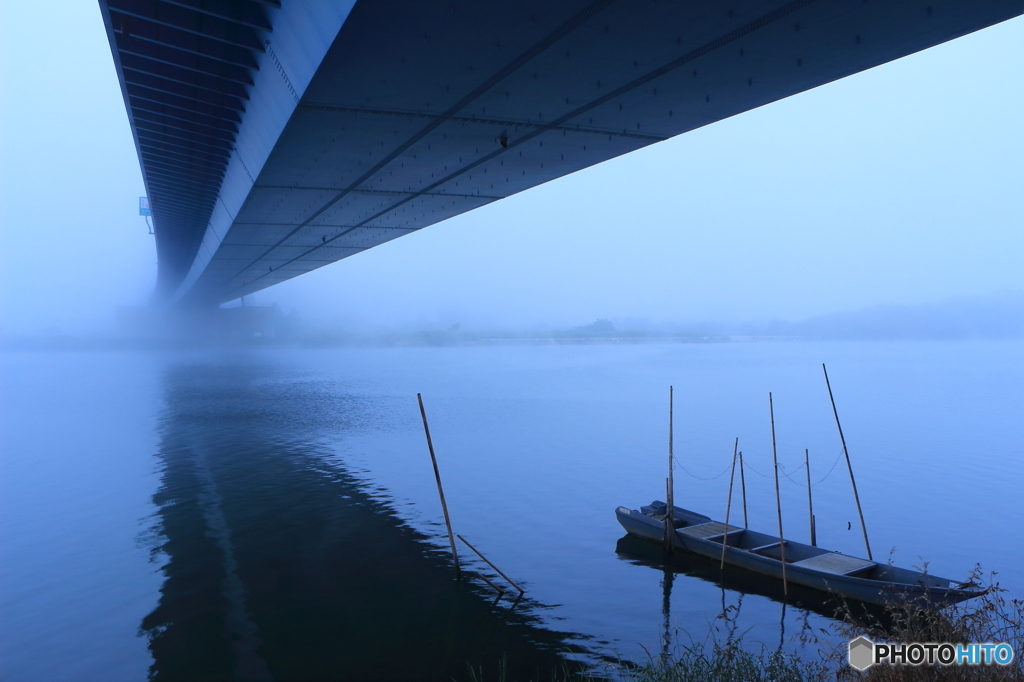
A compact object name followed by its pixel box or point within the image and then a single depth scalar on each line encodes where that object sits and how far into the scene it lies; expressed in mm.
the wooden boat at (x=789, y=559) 14617
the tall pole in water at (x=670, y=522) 18328
